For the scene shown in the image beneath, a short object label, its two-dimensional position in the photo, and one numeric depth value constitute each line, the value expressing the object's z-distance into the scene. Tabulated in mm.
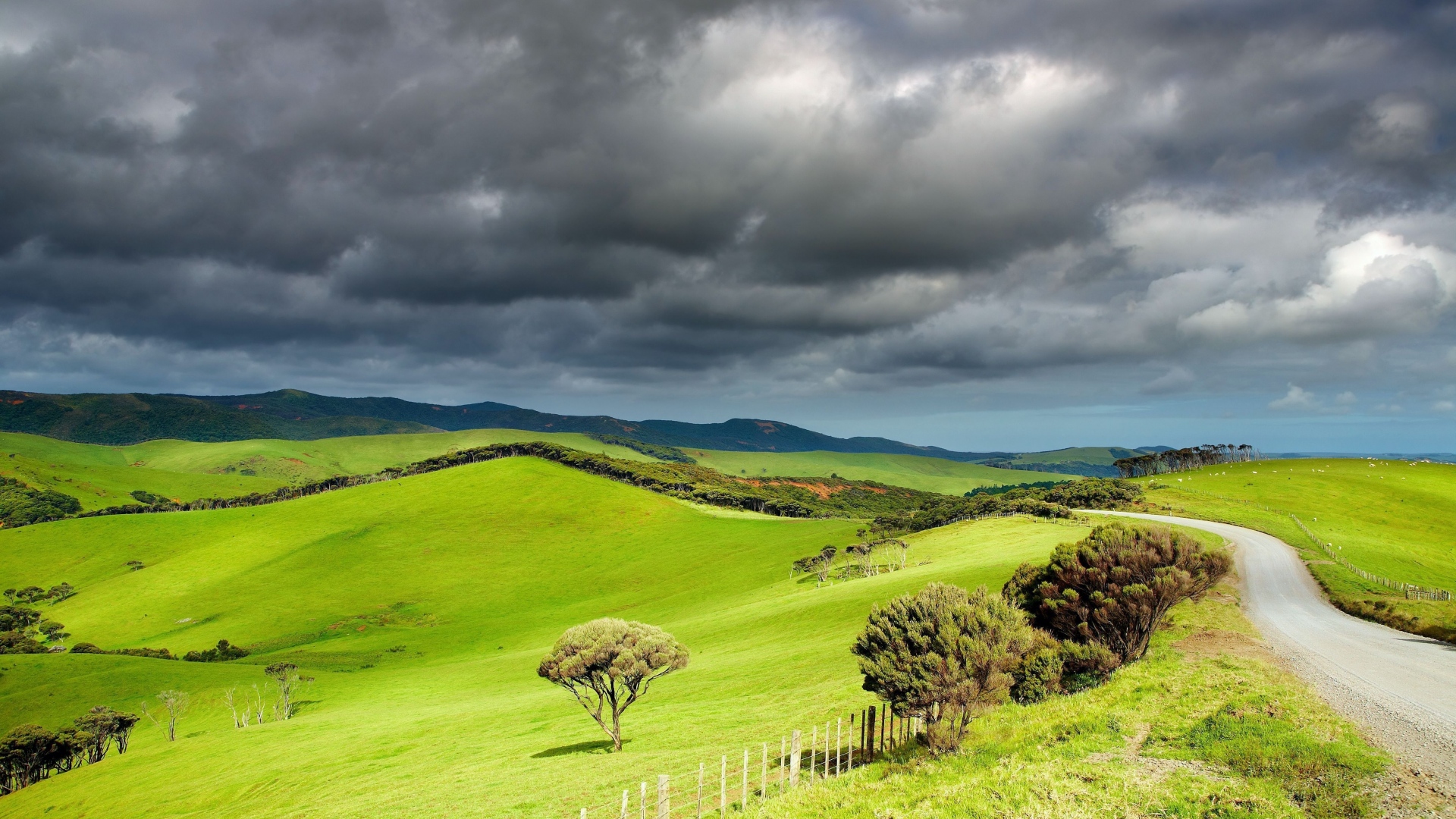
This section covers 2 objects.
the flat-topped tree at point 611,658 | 38500
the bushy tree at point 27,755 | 65938
